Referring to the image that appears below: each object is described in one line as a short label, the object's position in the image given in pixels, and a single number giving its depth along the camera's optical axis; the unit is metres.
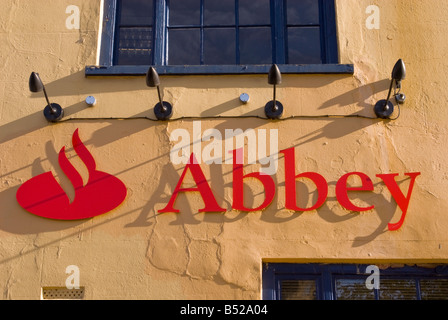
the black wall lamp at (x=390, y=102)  6.35
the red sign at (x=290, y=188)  6.25
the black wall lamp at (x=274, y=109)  6.62
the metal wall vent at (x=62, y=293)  6.02
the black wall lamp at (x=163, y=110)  6.63
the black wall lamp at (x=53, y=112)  6.67
